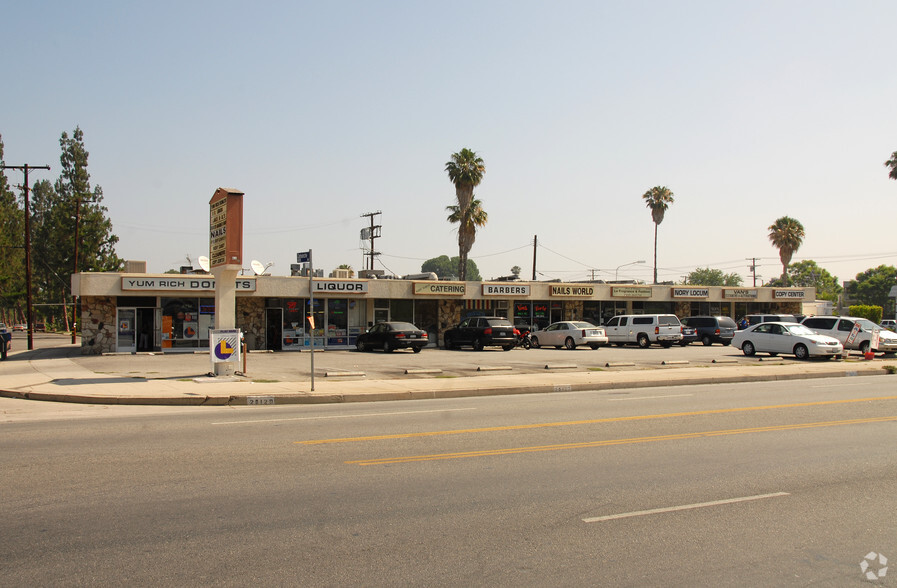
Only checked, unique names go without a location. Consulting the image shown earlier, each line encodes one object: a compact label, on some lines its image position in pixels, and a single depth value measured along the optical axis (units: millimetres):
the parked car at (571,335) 36750
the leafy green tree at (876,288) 112500
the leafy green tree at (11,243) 54500
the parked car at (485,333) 34812
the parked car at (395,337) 32188
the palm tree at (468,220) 50938
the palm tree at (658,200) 65312
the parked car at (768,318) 39594
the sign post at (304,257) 16375
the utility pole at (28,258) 36138
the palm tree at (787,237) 66062
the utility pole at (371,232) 54906
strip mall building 30984
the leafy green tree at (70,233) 63250
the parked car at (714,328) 41188
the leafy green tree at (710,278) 152250
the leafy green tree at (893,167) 47375
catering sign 37312
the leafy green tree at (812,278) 128375
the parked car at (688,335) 39719
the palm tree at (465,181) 50594
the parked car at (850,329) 29406
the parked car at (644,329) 38094
